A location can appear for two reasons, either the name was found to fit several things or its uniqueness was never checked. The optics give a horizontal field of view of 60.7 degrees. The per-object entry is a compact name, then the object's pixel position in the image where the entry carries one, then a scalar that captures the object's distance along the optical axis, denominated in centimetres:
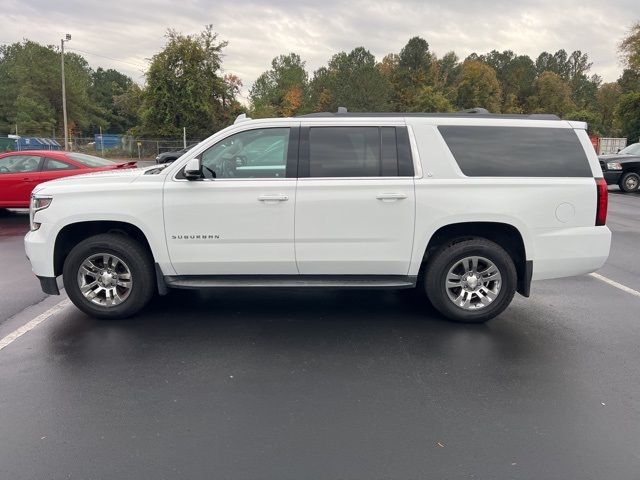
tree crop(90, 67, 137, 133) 9648
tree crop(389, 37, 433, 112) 7981
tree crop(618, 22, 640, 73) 4272
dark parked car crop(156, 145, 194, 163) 2588
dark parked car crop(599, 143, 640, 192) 1858
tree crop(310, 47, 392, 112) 7069
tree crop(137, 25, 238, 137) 4169
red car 1152
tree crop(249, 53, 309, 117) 8475
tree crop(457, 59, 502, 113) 8044
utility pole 3497
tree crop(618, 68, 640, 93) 4608
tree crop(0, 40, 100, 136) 5972
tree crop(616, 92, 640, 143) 4097
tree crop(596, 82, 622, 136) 7794
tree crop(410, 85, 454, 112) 7031
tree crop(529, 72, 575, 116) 8662
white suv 498
